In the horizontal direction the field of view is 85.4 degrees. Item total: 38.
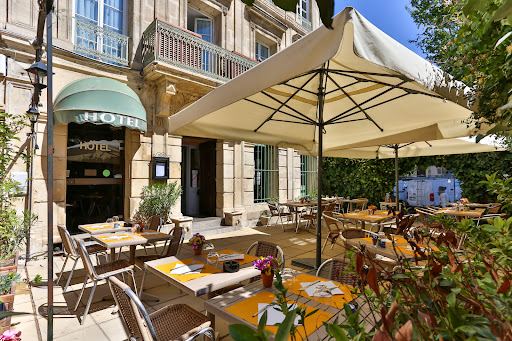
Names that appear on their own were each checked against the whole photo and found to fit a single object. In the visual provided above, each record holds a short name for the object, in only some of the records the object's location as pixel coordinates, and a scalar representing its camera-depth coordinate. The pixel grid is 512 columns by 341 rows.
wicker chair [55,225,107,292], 4.17
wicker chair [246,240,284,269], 3.50
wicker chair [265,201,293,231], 8.94
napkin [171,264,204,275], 2.75
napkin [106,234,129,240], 4.35
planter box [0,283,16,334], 2.52
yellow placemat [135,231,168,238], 4.57
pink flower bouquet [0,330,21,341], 1.36
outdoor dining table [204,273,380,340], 1.80
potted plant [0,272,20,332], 2.56
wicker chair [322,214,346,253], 5.91
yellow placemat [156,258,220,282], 2.62
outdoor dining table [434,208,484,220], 6.19
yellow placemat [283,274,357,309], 2.10
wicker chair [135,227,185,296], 4.28
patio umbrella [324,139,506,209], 6.30
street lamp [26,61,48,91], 2.48
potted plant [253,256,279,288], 2.36
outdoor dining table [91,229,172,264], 4.03
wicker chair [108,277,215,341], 1.89
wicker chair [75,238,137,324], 3.31
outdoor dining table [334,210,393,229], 5.63
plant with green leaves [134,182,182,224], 7.36
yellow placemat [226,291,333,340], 1.76
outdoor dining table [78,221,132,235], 4.93
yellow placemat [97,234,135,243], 4.18
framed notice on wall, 7.73
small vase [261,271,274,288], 2.37
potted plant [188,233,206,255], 3.38
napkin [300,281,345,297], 2.22
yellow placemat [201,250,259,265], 3.11
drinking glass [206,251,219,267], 3.04
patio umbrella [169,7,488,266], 1.94
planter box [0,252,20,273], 3.69
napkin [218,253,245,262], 3.16
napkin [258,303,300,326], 1.80
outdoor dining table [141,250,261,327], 2.41
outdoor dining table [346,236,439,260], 3.19
